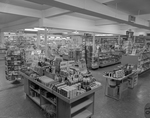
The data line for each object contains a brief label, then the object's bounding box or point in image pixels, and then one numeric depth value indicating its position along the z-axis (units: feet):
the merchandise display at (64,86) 8.86
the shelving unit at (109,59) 31.29
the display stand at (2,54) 42.09
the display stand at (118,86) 14.72
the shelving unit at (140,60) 20.33
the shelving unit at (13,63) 17.67
